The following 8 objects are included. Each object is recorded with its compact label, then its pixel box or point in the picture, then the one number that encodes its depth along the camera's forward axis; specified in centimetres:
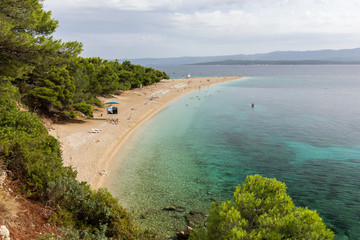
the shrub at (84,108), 3925
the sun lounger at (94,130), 3562
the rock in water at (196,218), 1666
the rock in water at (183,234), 1507
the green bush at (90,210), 1136
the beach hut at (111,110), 4856
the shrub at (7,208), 882
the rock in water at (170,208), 1833
